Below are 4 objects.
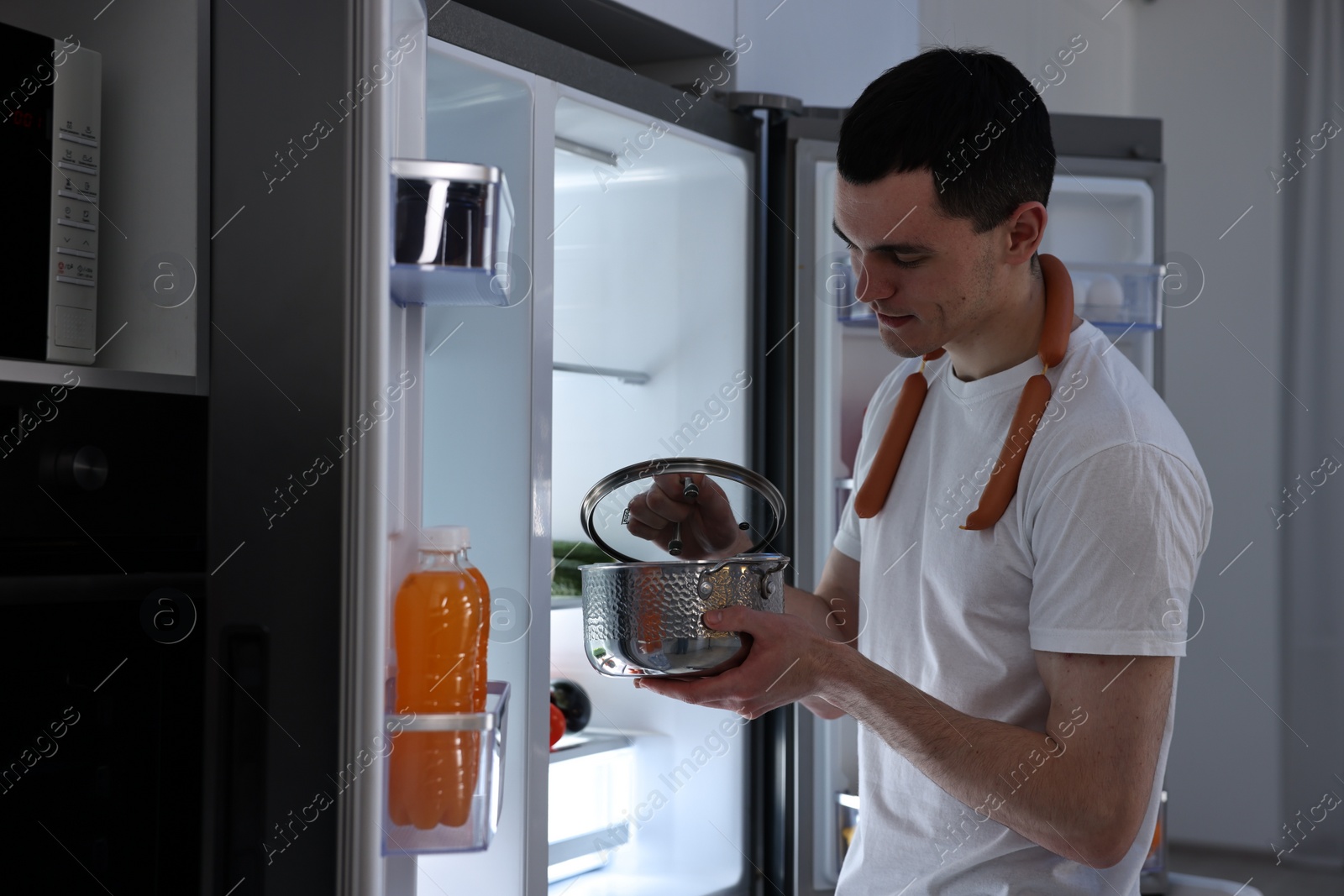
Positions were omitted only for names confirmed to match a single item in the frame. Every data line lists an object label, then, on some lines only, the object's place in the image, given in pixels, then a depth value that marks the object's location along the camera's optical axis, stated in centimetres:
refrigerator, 148
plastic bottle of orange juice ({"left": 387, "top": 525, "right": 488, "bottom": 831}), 86
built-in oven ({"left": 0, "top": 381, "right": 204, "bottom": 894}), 98
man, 102
